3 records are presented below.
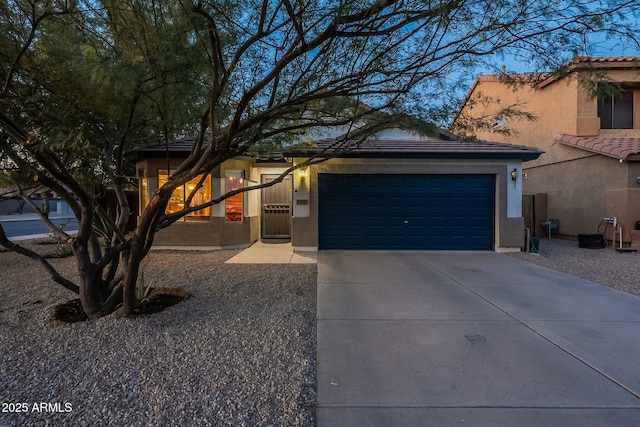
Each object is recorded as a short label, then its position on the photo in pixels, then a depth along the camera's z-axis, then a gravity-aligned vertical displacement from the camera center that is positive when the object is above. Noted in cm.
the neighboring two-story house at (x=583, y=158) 1173 +181
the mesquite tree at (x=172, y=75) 421 +184
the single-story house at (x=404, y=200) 1111 +29
